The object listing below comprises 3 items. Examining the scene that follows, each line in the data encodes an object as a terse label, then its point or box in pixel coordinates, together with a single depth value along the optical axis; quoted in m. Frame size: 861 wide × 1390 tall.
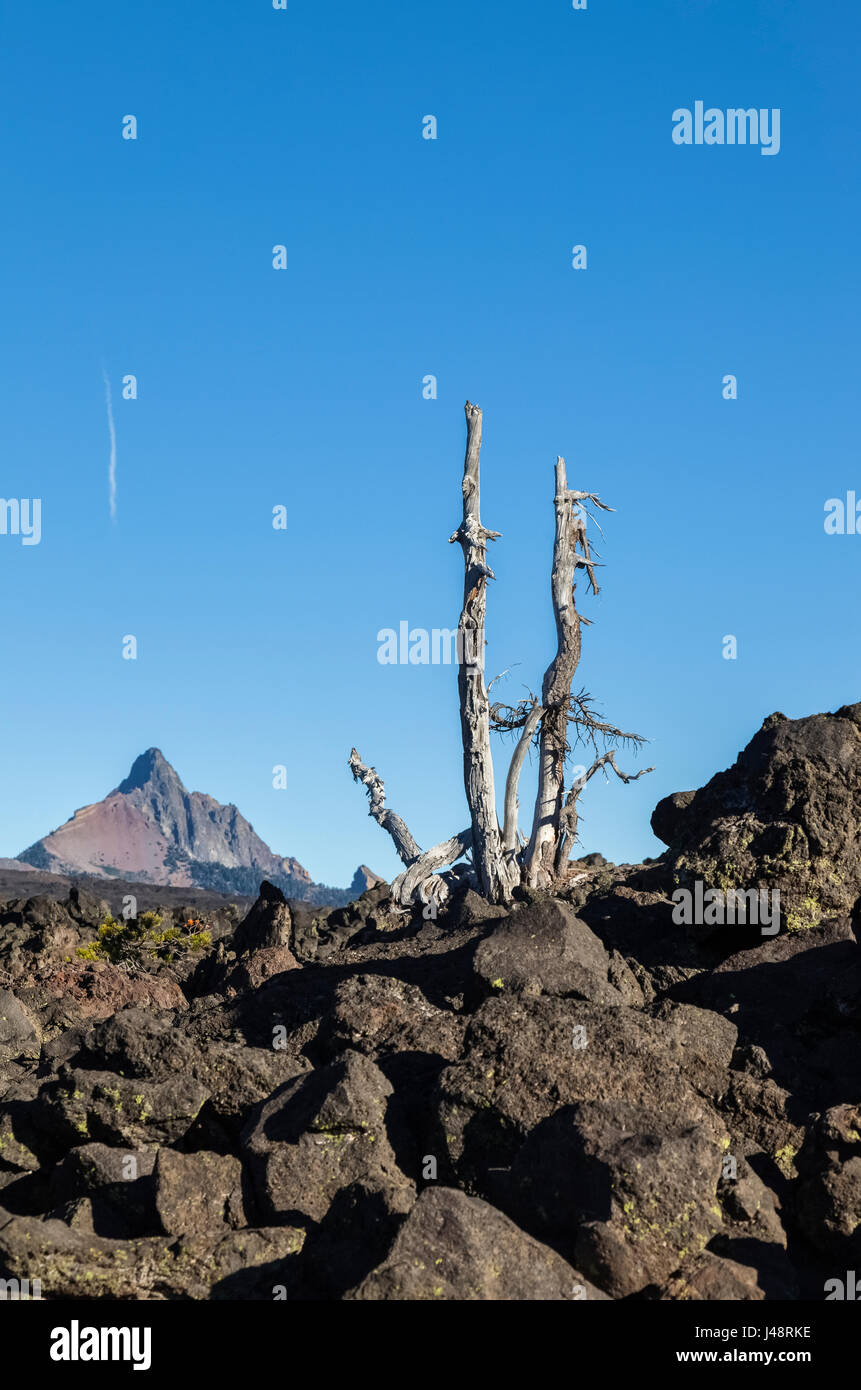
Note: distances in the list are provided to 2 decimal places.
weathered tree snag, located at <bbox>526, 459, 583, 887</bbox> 24.91
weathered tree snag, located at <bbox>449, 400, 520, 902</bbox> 23.02
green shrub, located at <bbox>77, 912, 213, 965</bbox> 21.09
